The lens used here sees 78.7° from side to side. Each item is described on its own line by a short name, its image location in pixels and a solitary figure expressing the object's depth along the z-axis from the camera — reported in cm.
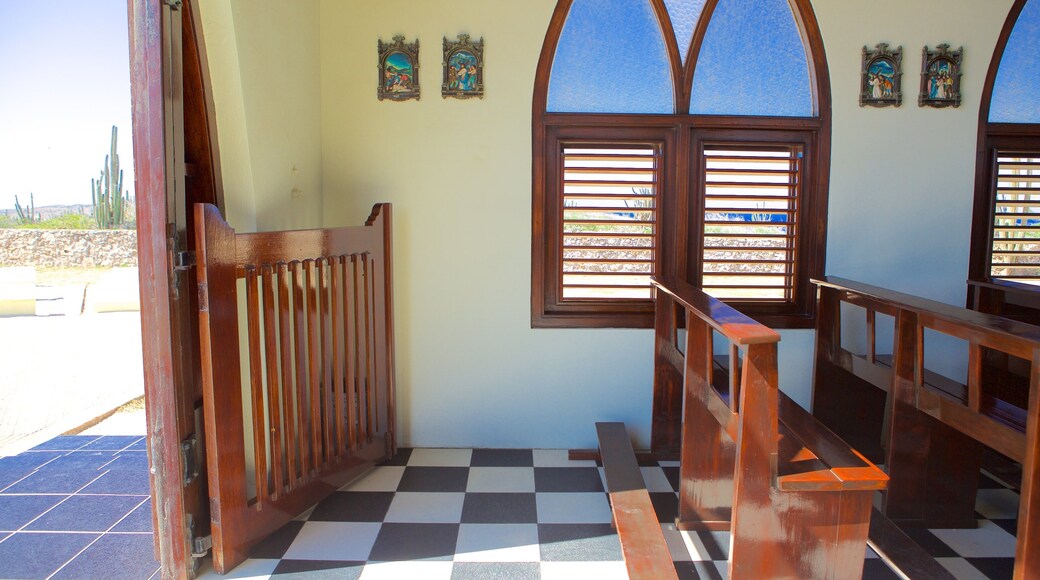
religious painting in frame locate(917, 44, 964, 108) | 347
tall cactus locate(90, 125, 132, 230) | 619
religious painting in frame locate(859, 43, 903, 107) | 346
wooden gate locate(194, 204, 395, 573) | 224
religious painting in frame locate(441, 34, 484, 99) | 339
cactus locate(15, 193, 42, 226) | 625
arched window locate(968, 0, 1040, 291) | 353
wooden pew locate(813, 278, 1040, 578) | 195
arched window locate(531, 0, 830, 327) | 346
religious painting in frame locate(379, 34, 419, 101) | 339
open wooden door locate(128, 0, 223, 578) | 209
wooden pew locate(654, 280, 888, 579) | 188
